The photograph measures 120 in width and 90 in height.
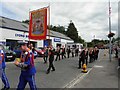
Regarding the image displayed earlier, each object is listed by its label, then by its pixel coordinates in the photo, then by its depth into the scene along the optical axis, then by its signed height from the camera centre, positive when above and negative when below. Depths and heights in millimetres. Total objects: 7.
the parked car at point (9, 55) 9080 -1085
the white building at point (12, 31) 14302 +2292
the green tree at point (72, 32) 40815 +5757
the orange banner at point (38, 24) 6347 +1518
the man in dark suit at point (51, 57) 5284 -732
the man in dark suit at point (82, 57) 6463 -895
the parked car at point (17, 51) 10521 -767
